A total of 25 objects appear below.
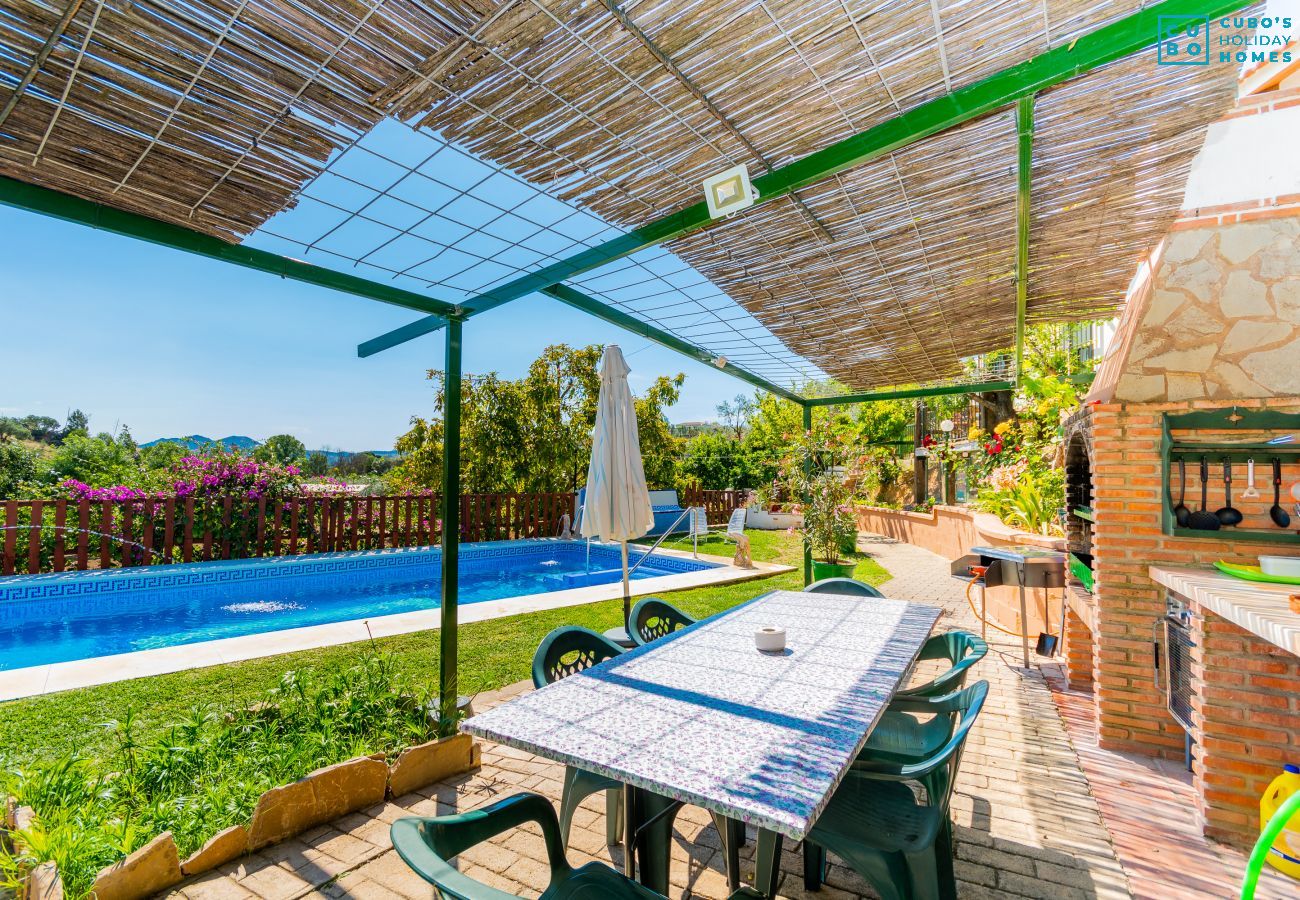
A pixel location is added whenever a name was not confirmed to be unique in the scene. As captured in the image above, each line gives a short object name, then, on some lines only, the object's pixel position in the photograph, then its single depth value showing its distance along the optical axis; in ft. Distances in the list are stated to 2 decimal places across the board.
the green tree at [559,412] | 42.70
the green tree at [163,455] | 34.91
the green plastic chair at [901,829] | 5.77
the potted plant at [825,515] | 25.08
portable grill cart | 15.53
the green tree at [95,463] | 31.45
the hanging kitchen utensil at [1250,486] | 10.27
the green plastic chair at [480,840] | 3.60
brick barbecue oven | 9.54
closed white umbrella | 14.42
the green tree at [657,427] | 48.34
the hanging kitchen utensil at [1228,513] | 10.41
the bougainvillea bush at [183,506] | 27.45
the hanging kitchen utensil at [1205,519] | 10.52
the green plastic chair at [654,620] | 11.05
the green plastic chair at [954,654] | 8.35
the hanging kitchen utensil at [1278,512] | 10.14
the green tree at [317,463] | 83.76
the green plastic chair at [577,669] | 7.20
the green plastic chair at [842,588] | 13.85
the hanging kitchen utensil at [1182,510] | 10.81
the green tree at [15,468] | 32.81
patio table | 4.77
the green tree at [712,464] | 62.34
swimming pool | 22.22
